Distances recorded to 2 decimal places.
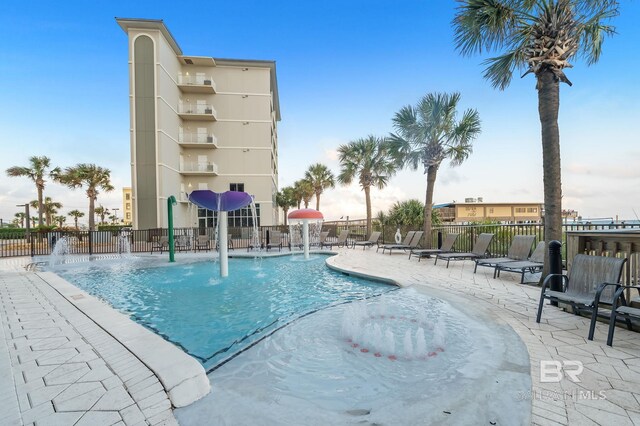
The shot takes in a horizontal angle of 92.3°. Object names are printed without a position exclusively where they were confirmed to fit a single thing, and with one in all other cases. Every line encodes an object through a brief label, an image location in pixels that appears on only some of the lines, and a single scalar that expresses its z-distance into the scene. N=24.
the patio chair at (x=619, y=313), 3.02
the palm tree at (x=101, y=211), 59.82
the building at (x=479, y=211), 45.69
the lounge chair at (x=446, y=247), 10.15
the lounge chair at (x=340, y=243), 16.33
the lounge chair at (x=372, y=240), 15.38
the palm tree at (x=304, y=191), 39.62
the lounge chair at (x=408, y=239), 12.72
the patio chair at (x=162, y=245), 15.20
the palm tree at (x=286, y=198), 51.06
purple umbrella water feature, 8.02
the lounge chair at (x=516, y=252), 7.53
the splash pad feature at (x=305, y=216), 12.11
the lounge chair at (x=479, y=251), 8.73
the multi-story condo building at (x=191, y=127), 24.28
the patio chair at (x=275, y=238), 15.49
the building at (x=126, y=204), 83.86
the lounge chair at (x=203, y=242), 15.27
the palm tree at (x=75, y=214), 51.66
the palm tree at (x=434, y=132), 11.50
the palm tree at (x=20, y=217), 53.00
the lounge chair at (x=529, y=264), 6.61
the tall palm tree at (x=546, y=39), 6.04
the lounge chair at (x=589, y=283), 3.52
